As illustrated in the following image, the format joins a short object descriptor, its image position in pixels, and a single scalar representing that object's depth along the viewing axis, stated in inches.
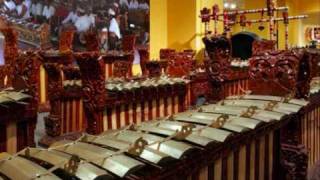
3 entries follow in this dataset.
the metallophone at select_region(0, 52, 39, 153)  101.6
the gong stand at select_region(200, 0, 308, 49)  304.9
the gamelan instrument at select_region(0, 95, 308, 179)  50.6
